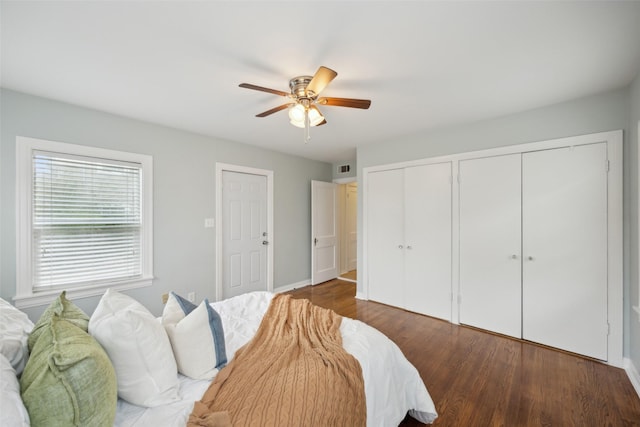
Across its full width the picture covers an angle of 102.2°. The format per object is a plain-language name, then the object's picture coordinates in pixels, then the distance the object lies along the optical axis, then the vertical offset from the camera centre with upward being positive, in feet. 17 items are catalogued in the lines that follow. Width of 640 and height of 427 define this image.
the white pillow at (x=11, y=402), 2.18 -1.69
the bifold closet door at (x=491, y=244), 8.87 -1.10
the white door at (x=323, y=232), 15.35 -1.16
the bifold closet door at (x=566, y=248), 7.54 -1.09
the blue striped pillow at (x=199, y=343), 4.19 -2.16
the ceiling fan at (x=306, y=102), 5.84 +2.78
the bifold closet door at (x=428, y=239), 10.36 -1.09
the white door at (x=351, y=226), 18.53 -0.92
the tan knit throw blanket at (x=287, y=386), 3.39 -2.57
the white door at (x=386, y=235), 11.66 -1.02
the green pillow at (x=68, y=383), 2.49 -1.75
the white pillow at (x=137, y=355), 3.49 -1.99
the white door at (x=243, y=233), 11.96 -0.93
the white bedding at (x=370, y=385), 3.41 -2.67
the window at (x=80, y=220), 7.39 -0.19
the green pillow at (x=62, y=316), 3.56 -1.54
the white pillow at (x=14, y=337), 3.17 -1.69
